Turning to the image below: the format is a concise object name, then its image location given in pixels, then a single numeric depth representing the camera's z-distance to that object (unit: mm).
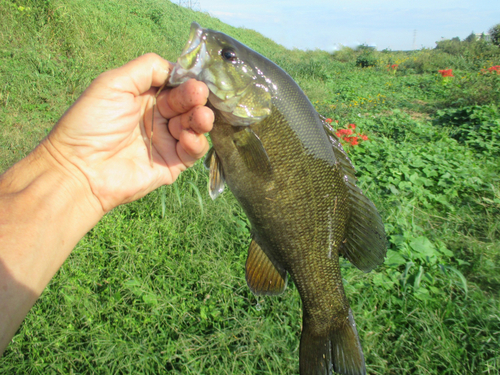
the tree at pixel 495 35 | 21872
